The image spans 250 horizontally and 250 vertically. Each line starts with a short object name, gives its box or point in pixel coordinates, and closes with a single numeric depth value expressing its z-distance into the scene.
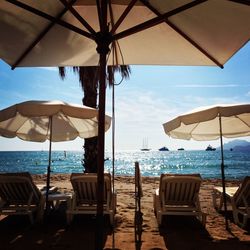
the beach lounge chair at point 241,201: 5.49
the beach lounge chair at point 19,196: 5.56
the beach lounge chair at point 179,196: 5.60
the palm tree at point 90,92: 10.79
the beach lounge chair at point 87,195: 5.58
